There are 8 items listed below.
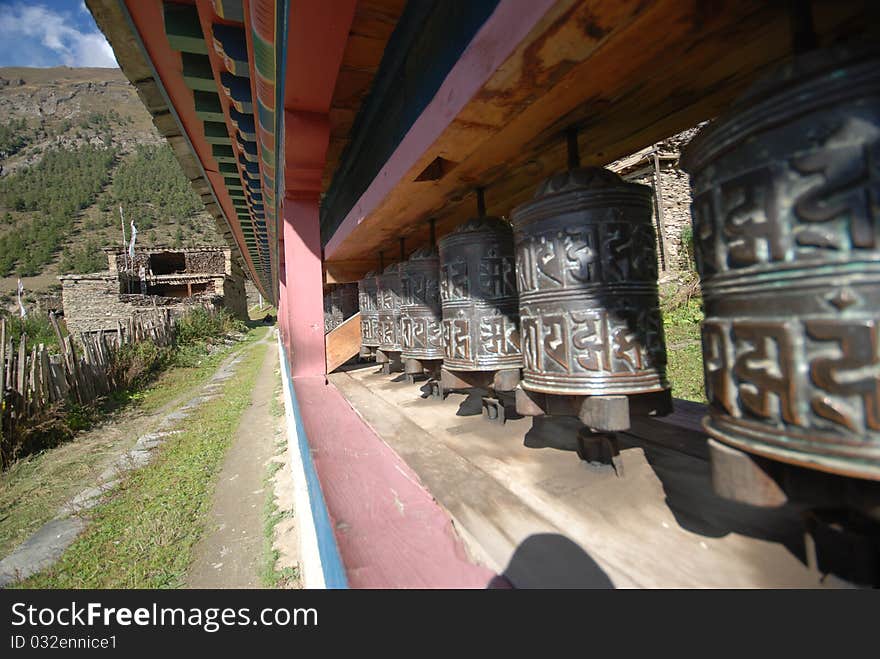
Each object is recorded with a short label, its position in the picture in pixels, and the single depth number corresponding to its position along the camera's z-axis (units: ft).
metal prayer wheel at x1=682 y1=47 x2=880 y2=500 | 1.89
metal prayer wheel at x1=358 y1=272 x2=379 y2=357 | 12.26
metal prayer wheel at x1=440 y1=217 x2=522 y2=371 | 5.87
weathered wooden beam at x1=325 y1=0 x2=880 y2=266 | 2.73
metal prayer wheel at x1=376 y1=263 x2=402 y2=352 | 10.19
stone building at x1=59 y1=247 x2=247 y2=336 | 74.38
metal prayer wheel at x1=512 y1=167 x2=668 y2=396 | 4.01
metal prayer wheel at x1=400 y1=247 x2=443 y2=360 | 8.13
